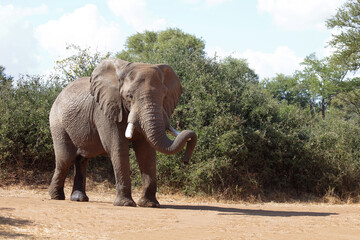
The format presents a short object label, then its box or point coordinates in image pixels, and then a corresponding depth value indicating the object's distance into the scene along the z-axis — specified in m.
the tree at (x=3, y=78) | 16.39
